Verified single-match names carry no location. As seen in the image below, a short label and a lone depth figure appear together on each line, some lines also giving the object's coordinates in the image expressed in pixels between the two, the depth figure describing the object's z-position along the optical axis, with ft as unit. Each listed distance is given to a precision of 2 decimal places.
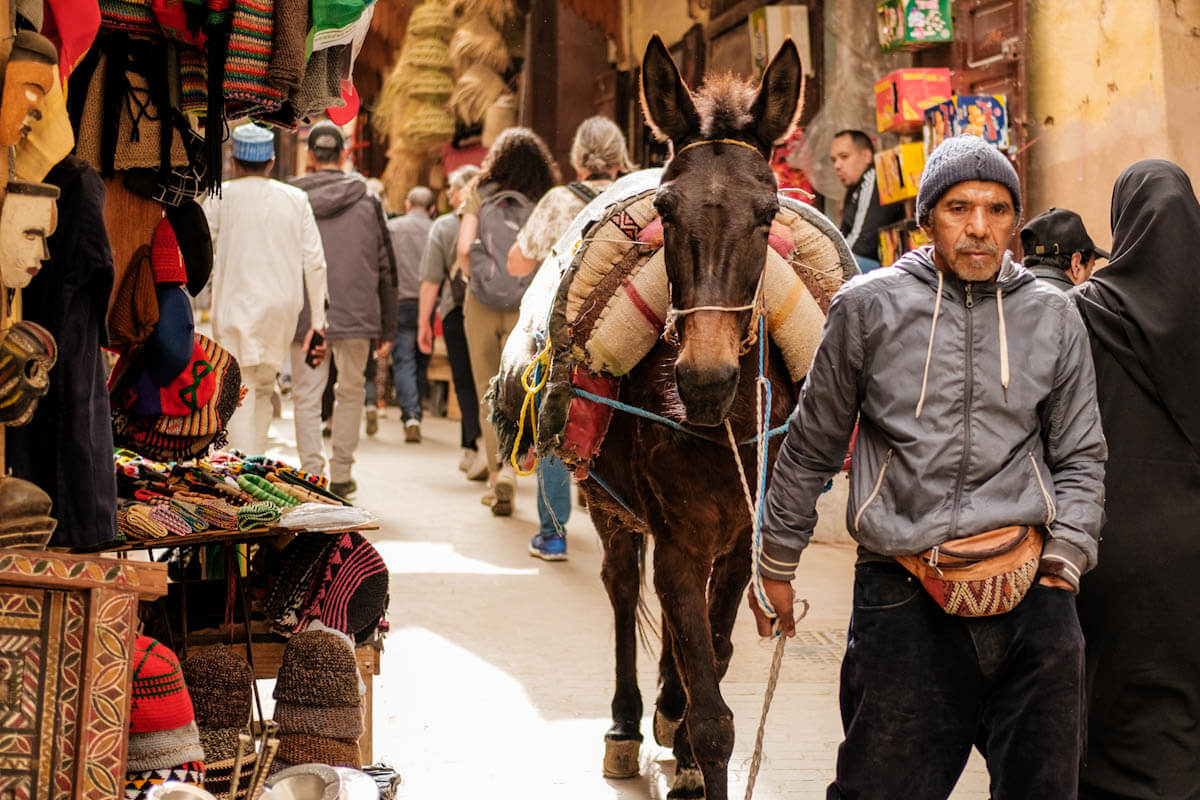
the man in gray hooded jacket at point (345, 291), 31.60
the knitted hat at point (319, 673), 13.03
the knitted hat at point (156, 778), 10.85
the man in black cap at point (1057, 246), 14.49
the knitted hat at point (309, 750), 12.80
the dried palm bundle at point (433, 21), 58.23
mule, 12.30
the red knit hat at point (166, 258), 13.94
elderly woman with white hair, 25.32
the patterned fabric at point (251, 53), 12.01
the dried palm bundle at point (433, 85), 59.31
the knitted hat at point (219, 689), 12.48
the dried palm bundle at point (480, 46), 55.88
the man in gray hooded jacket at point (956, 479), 10.33
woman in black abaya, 12.69
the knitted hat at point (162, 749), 10.97
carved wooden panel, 9.12
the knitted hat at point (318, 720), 12.90
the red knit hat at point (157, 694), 11.03
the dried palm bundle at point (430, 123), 59.77
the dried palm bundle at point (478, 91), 56.24
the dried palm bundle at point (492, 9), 55.62
